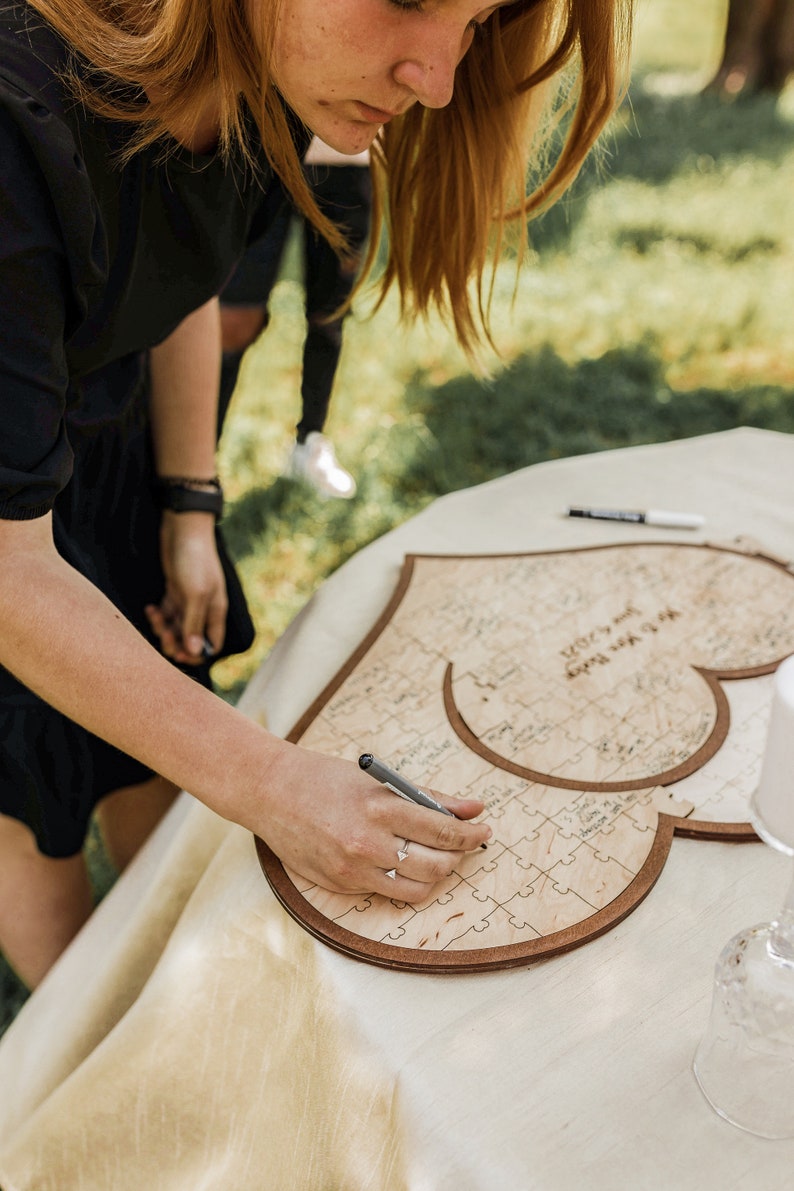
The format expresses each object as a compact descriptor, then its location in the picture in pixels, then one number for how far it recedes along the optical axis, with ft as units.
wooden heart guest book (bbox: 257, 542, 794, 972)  3.16
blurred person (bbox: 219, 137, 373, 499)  8.52
